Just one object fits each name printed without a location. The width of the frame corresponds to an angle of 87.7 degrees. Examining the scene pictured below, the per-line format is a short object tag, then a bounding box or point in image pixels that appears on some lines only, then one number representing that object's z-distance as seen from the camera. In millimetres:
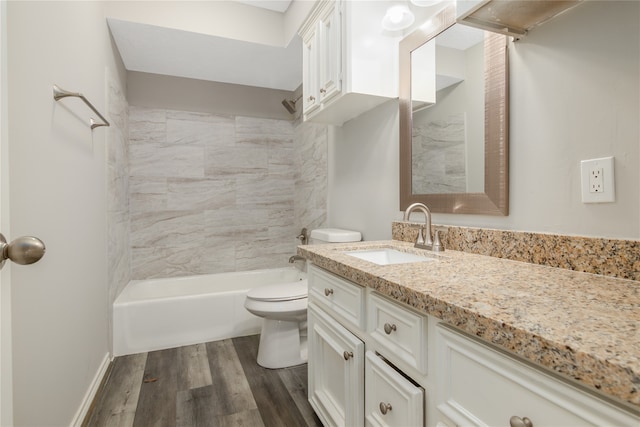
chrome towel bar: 1277
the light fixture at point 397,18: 1680
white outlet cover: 911
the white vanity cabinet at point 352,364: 879
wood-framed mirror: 1254
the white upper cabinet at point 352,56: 1665
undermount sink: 1471
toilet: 2066
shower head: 3388
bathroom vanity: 474
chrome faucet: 1414
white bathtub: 2338
